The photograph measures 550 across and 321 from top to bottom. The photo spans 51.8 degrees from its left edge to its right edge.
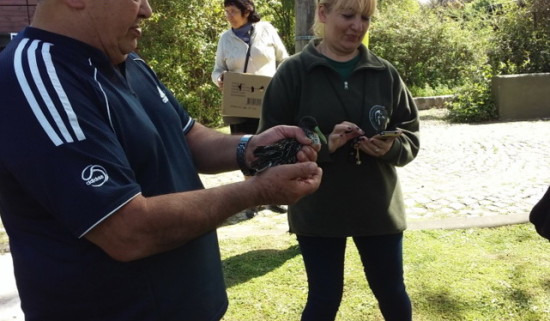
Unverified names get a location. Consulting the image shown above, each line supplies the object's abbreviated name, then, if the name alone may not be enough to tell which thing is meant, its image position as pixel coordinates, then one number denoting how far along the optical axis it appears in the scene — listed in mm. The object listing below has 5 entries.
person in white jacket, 5383
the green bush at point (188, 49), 11648
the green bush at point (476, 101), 11812
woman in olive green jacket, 2645
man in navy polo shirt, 1391
